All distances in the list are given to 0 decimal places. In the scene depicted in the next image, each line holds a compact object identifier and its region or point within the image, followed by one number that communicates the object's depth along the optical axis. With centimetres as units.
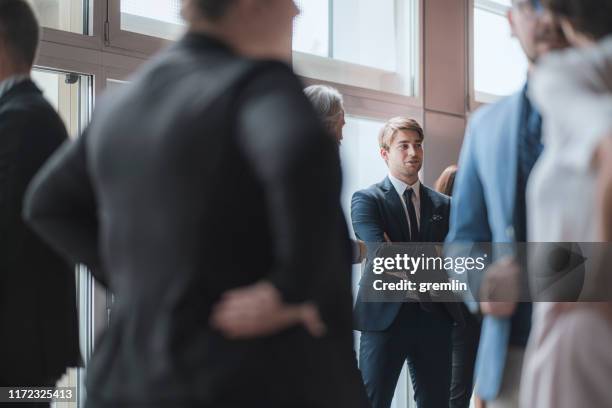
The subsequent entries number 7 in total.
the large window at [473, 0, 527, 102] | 872
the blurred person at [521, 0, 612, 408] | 251
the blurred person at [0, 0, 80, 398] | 372
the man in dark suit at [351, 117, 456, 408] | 548
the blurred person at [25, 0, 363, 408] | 260
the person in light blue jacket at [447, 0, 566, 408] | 329
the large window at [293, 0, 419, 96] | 690
